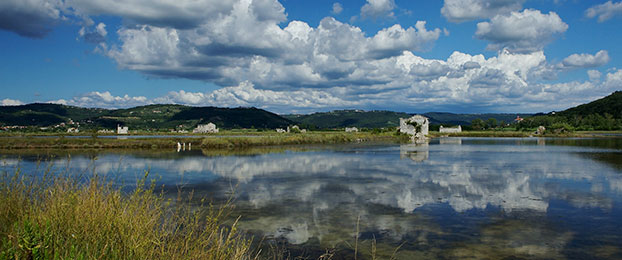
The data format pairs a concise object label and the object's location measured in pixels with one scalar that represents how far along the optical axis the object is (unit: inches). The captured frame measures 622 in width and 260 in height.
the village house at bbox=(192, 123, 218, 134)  7507.9
